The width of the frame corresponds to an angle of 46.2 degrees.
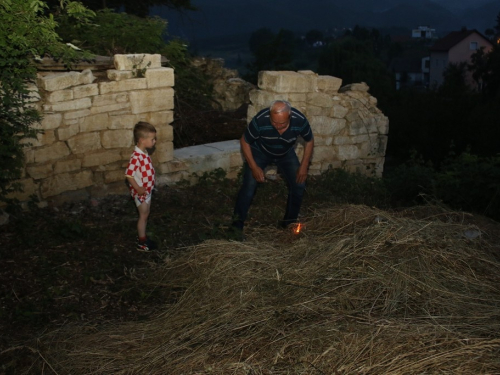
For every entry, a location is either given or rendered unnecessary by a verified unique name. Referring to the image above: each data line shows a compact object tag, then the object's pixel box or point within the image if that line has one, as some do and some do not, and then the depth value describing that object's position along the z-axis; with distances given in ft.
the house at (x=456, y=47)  229.66
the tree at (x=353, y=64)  184.75
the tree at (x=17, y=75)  18.26
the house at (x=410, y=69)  287.42
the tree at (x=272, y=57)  122.01
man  17.93
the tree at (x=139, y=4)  48.34
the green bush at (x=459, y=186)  22.48
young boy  16.92
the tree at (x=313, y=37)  382.83
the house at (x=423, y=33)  435.78
